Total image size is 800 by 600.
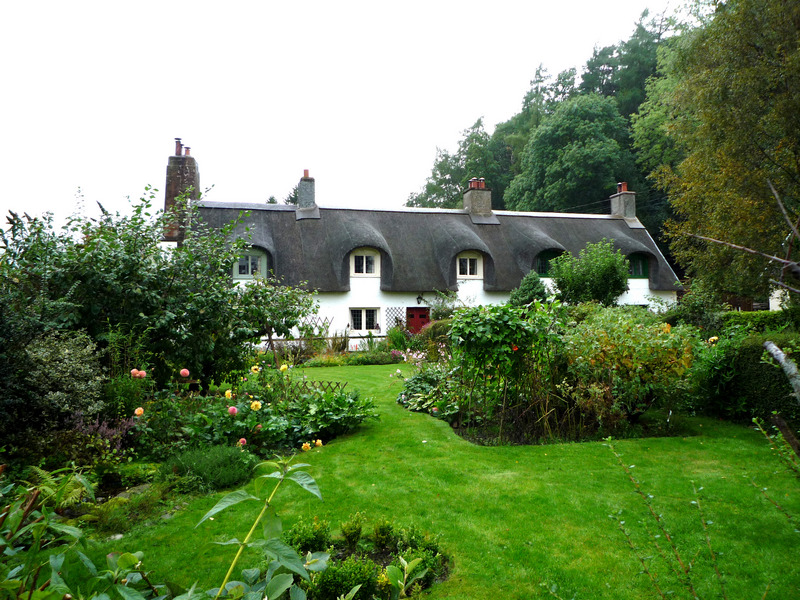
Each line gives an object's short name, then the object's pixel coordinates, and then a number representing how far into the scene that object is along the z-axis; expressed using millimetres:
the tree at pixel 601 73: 33875
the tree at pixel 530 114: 34812
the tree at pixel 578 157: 27969
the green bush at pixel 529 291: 16844
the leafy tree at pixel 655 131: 24094
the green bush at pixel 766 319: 9016
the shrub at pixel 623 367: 5934
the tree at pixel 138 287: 5219
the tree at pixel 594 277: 18156
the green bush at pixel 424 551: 2889
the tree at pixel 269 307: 6875
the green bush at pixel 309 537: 2973
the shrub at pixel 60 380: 4125
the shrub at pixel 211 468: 4324
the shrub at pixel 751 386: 5957
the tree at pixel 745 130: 8758
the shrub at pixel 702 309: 10717
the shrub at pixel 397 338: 16109
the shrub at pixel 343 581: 2607
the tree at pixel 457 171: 35344
